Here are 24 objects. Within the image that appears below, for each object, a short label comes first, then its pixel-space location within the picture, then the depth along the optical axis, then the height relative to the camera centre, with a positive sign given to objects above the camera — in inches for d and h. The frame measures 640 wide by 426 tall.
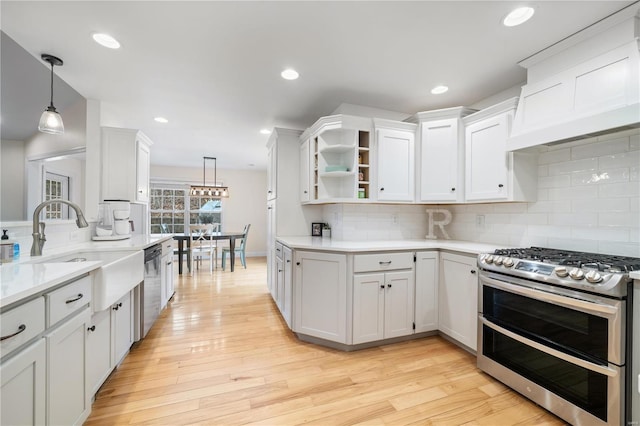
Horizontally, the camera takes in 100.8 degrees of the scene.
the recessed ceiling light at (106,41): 73.1 +48.7
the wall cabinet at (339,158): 108.0 +24.1
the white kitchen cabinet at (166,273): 119.9 -29.8
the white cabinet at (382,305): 92.0 -32.8
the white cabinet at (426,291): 99.3 -29.2
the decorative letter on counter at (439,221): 120.7 -3.3
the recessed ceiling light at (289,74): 91.6 +49.1
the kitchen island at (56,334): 37.2 -21.3
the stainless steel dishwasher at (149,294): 93.4 -30.8
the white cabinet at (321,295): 92.0 -29.5
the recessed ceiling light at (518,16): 63.7 +49.4
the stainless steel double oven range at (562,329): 53.0 -27.0
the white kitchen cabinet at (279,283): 115.1 -32.1
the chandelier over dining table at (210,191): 218.5 +17.7
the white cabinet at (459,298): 87.5 -29.4
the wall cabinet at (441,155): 105.6 +24.3
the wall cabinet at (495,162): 89.4 +18.5
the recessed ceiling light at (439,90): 104.5 +50.2
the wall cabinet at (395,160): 109.3 +22.8
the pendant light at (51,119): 78.3 +27.5
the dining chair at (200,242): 210.1 -25.3
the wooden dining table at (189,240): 205.5 -22.6
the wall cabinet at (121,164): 115.9 +21.6
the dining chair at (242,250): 225.4 -32.4
